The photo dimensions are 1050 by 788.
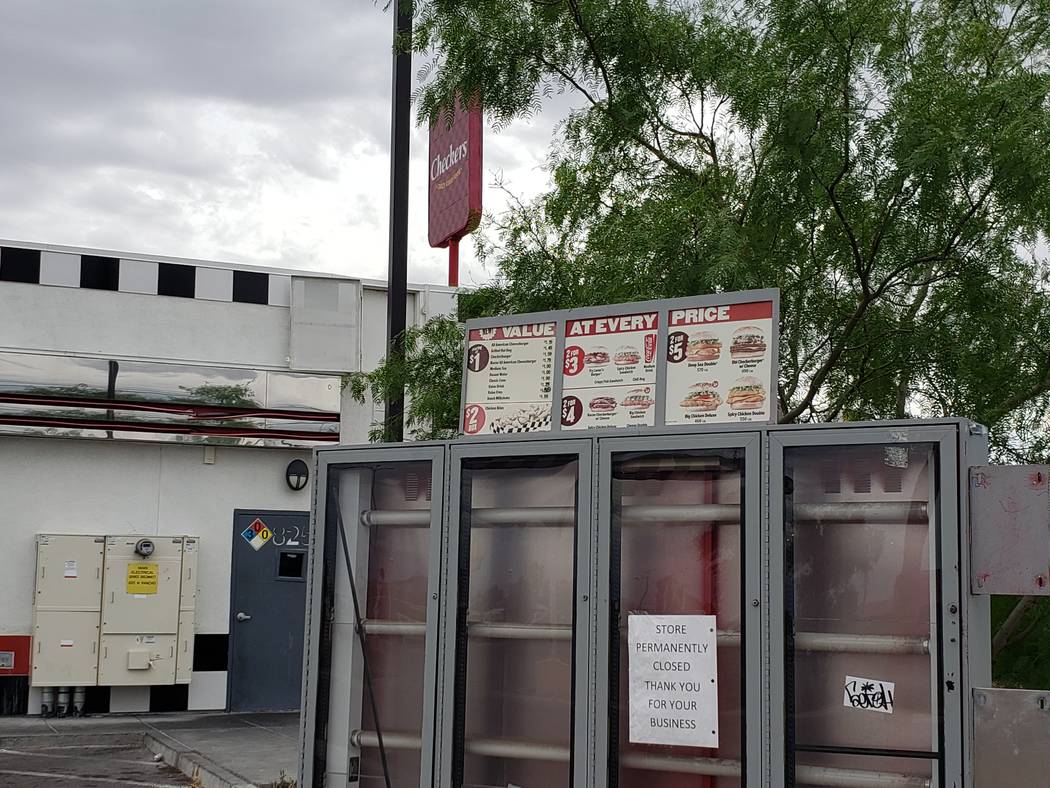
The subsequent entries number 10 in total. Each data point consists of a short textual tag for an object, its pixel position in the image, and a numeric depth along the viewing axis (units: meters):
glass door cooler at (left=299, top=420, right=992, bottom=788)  4.83
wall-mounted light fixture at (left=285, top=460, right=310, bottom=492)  14.19
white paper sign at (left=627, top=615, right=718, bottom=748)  5.16
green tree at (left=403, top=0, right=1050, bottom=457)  6.84
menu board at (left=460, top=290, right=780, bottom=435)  5.36
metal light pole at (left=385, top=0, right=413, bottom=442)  9.30
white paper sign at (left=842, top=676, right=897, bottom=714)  4.88
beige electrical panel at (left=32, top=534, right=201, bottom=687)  12.91
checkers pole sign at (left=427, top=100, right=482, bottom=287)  10.29
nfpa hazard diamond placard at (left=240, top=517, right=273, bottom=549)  14.06
